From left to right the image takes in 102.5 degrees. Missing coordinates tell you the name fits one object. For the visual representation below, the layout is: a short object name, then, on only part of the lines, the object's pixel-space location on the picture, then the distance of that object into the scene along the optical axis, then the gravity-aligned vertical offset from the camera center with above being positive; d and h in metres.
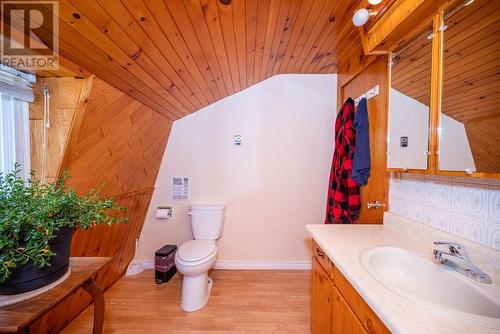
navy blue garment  1.52 +0.13
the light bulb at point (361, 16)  1.02 +0.77
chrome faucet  0.76 -0.38
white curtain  0.94 +0.13
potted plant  0.70 -0.25
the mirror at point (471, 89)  0.73 +0.32
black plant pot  0.75 -0.44
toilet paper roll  2.24 -0.56
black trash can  2.06 -1.06
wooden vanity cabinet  0.74 -0.63
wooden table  0.67 -0.53
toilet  1.67 -0.88
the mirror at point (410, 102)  1.00 +0.36
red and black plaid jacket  1.65 -0.11
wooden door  1.39 +0.17
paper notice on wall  2.31 -0.28
